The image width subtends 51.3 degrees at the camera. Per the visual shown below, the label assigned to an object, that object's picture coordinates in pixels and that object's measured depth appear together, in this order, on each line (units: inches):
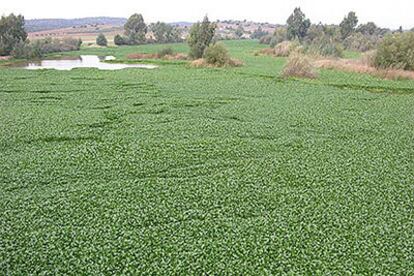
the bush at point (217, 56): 1446.9
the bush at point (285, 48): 1971.5
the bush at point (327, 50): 1829.5
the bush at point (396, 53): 1267.2
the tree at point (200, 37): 1681.8
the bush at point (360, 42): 2401.6
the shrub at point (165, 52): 1846.7
